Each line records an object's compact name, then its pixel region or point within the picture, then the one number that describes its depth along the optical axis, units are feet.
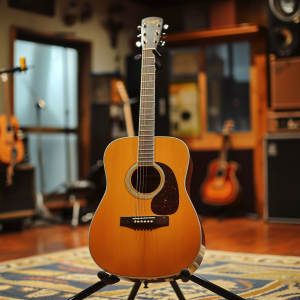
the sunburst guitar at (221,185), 15.96
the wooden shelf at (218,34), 16.37
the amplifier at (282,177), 14.83
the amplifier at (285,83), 14.73
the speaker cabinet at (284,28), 14.46
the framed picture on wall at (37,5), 15.90
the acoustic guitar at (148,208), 5.47
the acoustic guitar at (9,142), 13.50
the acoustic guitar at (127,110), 15.07
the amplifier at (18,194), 13.93
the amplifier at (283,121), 14.78
